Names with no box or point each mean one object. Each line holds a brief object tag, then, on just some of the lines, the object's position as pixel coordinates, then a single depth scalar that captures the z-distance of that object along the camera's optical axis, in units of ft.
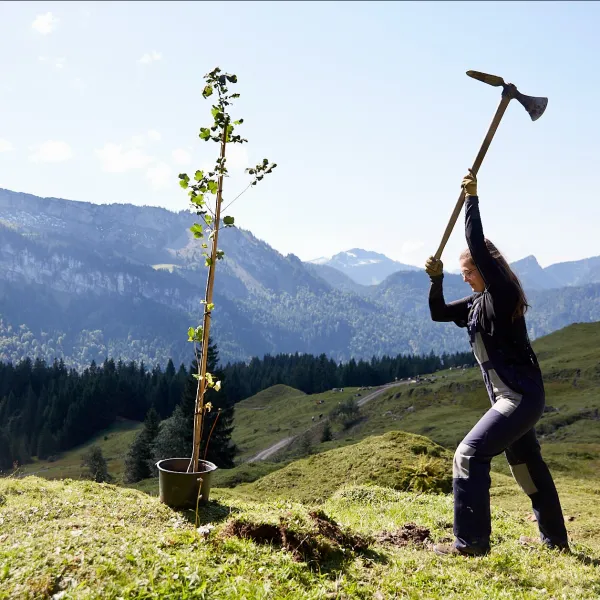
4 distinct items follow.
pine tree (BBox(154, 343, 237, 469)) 179.42
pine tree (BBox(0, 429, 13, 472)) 352.08
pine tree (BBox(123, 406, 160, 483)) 205.92
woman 21.07
